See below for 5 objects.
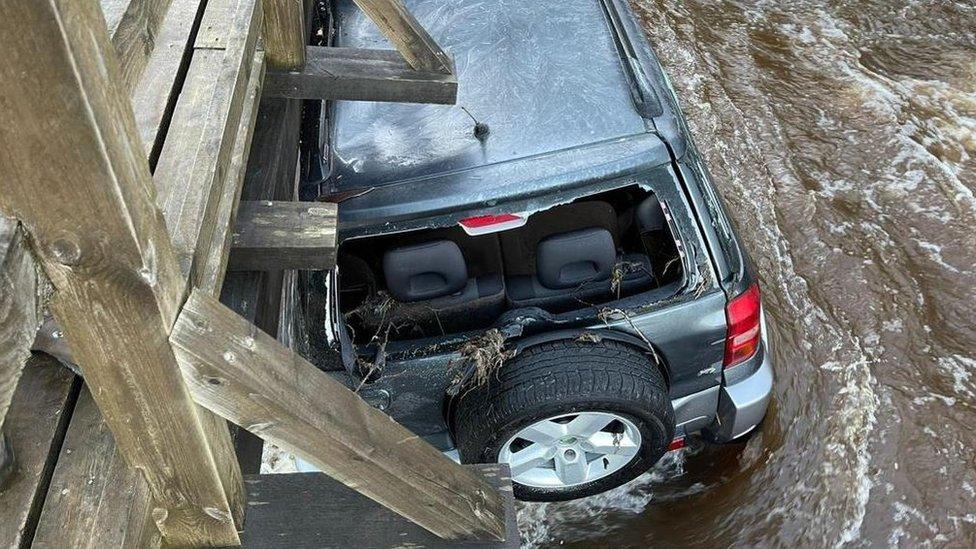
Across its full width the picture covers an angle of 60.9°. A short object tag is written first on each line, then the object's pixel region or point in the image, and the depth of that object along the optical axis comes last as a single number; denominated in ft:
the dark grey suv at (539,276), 9.98
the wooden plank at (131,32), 5.95
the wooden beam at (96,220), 3.52
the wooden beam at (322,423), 5.02
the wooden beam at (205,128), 5.70
